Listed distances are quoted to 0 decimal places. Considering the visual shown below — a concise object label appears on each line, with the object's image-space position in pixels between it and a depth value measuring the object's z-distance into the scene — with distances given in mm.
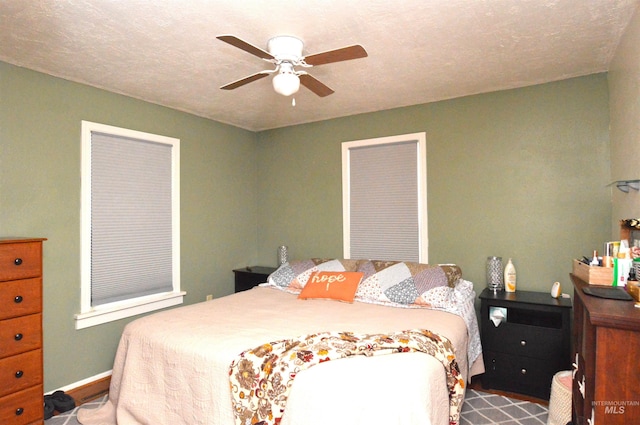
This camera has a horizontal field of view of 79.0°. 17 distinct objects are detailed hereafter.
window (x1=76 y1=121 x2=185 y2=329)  3248
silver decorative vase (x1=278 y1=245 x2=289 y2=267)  4586
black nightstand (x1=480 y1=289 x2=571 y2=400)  2904
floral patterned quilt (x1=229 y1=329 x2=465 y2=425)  1905
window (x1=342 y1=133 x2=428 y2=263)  3914
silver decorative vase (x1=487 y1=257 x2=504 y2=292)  3418
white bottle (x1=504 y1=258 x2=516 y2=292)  3322
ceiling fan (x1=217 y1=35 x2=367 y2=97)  2207
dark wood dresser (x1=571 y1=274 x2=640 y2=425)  1271
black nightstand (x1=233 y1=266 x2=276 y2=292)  4453
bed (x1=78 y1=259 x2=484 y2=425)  1746
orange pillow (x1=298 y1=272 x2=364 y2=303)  3359
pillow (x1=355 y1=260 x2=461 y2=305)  3193
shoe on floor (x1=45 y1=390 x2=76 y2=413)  2835
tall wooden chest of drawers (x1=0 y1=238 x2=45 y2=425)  2359
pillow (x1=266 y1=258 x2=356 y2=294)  3762
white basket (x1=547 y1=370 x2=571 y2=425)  2266
